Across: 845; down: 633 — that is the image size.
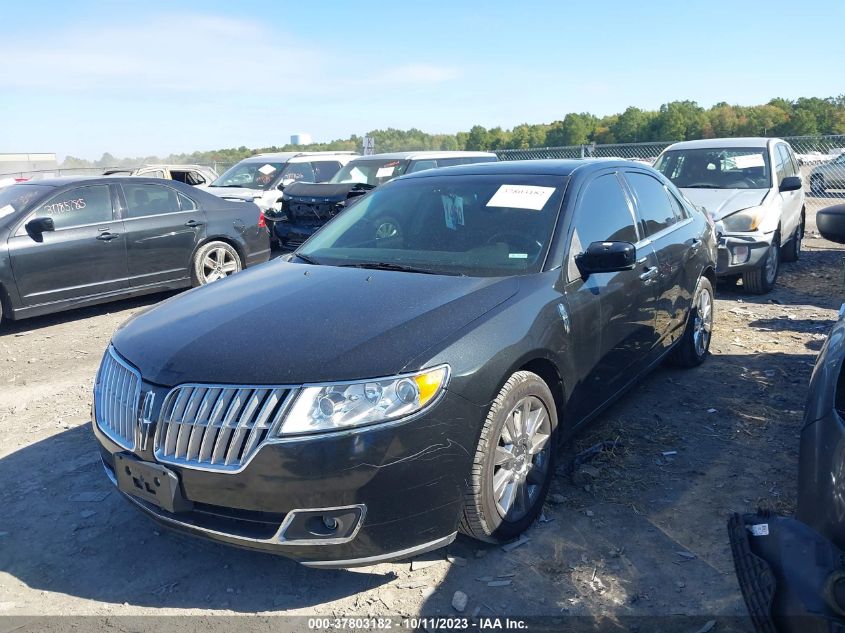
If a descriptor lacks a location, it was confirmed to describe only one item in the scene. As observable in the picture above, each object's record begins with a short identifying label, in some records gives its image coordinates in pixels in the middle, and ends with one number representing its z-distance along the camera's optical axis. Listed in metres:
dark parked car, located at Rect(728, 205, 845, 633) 1.82
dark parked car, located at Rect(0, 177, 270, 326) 7.26
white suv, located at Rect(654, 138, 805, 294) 8.08
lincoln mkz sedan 2.65
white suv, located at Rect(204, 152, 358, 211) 13.10
